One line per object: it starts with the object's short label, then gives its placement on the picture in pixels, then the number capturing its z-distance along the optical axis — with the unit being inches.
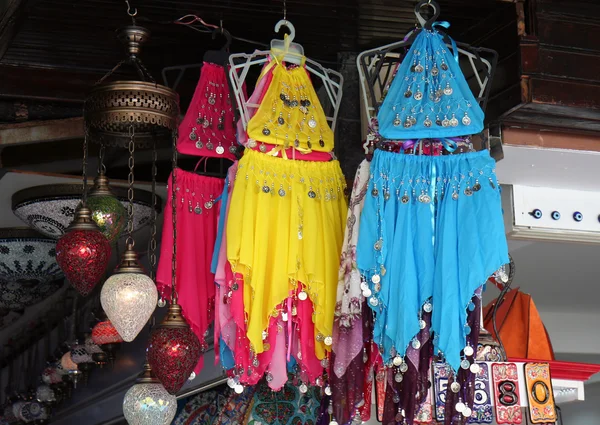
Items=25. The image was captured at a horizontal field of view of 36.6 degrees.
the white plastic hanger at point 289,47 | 130.6
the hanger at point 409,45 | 123.0
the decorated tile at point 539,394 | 131.9
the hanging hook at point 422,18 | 121.9
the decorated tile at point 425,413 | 122.9
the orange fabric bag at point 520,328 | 145.3
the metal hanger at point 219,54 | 134.0
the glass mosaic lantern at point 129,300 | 111.3
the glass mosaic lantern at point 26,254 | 219.1
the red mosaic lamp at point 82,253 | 112.1
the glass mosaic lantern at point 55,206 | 185.0
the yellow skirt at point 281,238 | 119.1
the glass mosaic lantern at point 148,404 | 117.7
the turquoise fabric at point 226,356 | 125.3
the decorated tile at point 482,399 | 127.0
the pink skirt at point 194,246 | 130.6
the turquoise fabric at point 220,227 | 123.9
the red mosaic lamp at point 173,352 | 111.2
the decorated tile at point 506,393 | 129.0
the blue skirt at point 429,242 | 109.8
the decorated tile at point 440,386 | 123.0
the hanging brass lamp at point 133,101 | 118.0
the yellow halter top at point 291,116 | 124.9
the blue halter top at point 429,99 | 116.6
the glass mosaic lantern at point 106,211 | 129.0
